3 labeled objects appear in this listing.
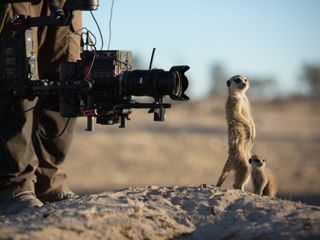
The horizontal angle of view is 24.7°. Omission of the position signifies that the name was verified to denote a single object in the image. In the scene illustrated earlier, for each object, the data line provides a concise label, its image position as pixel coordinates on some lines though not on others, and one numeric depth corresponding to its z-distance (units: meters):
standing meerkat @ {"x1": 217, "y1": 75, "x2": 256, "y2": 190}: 5.93
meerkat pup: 6.09
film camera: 4.76
